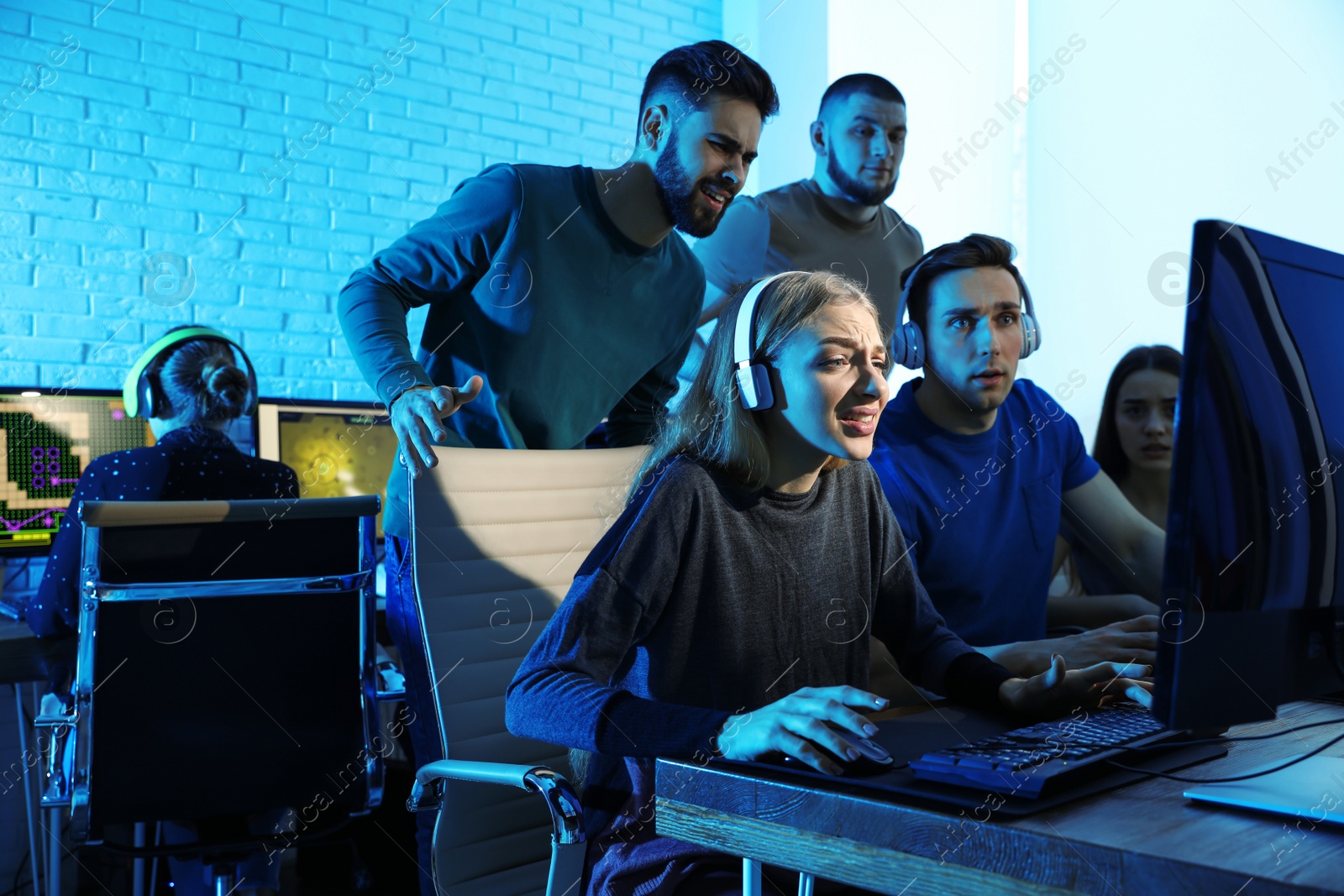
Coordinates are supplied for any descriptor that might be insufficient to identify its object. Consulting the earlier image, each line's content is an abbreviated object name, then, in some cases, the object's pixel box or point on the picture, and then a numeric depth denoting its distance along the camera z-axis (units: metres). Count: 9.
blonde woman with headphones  0.95
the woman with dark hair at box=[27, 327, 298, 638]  2.06
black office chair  1.64
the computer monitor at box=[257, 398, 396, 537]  2.66
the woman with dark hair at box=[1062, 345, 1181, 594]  2.05
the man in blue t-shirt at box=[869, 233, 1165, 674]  1.57
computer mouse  0.70
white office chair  1.30
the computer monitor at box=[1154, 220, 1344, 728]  0.65
